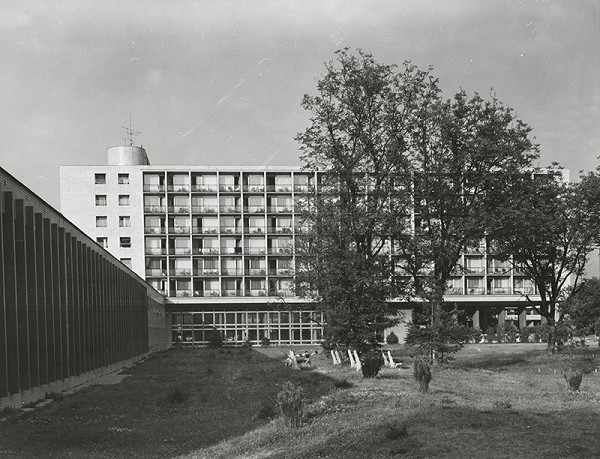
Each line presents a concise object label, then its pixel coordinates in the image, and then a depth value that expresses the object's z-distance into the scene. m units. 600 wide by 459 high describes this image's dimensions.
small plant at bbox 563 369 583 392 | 20.23
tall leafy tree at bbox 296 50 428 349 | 30.81
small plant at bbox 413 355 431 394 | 18.62
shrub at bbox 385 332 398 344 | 79.19
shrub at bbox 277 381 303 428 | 14.30
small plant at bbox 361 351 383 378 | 24.34
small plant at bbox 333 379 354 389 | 20.95
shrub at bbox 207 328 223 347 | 74.81
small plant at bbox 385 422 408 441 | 12.15
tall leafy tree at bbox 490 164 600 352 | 37.88
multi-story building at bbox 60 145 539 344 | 82.50
